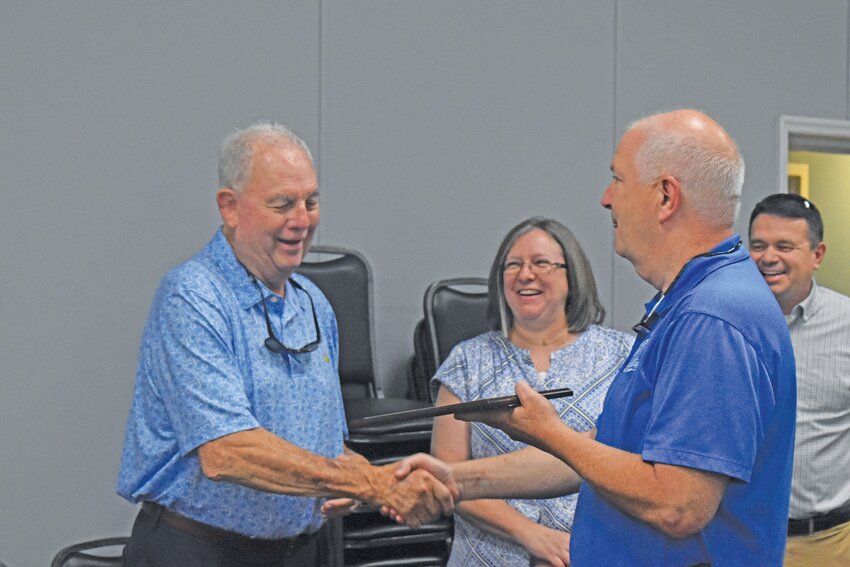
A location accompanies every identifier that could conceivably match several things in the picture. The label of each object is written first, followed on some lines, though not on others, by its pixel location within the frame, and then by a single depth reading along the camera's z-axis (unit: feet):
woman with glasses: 8.44
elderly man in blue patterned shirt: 6.90
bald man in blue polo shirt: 5.06
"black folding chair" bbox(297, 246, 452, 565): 10.50
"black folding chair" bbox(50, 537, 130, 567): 8.41
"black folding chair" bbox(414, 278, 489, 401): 12.03
